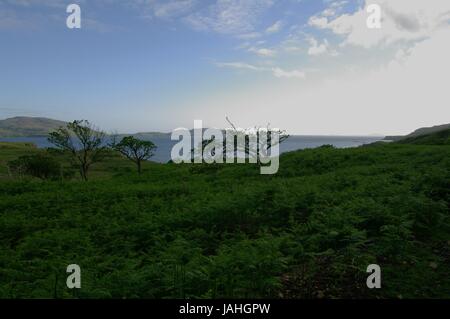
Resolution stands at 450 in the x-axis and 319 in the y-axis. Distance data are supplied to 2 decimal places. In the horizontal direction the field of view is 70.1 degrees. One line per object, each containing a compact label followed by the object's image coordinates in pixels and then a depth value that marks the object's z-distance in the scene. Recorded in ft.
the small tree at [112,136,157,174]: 172.58
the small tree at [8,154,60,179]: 194.59
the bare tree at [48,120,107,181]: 149.18
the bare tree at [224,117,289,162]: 127.65
